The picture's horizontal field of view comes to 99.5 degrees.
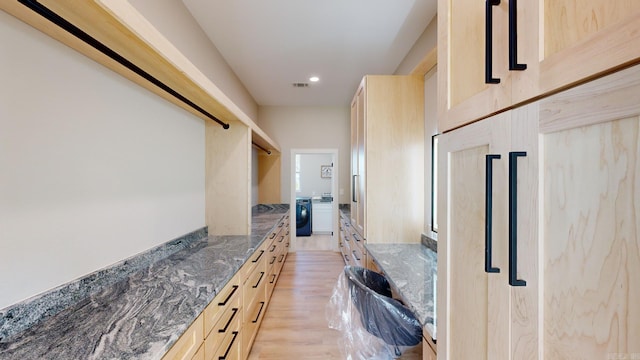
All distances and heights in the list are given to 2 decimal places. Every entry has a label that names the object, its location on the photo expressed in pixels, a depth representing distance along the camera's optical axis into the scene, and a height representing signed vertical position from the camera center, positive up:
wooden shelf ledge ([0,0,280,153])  0.91 +0.58
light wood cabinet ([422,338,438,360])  1.14 -0.74
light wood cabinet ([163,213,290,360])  1.17 -0.81
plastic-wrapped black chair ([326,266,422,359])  1.42 -0.78
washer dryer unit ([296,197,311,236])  6.72 -0.92
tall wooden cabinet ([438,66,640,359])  0.43 -0.09
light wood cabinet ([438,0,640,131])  0.44 +0.28
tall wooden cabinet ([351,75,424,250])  2.66 +0.24
